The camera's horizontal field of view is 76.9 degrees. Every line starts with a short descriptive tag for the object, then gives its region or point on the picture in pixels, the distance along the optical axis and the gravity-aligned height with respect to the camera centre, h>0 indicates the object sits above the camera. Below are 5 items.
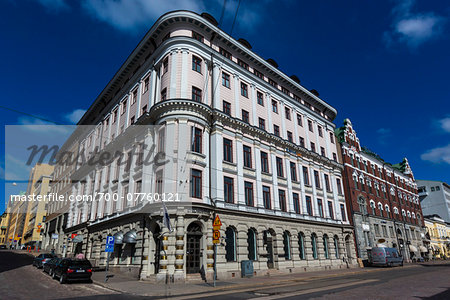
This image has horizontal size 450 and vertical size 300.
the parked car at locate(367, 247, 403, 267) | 36.53 -1.79
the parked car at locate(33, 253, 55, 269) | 28.72 -0.87
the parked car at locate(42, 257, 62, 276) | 21.09 -1.16
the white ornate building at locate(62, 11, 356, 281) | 22.26 +7.58
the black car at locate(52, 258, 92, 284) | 18.33 -1.29
